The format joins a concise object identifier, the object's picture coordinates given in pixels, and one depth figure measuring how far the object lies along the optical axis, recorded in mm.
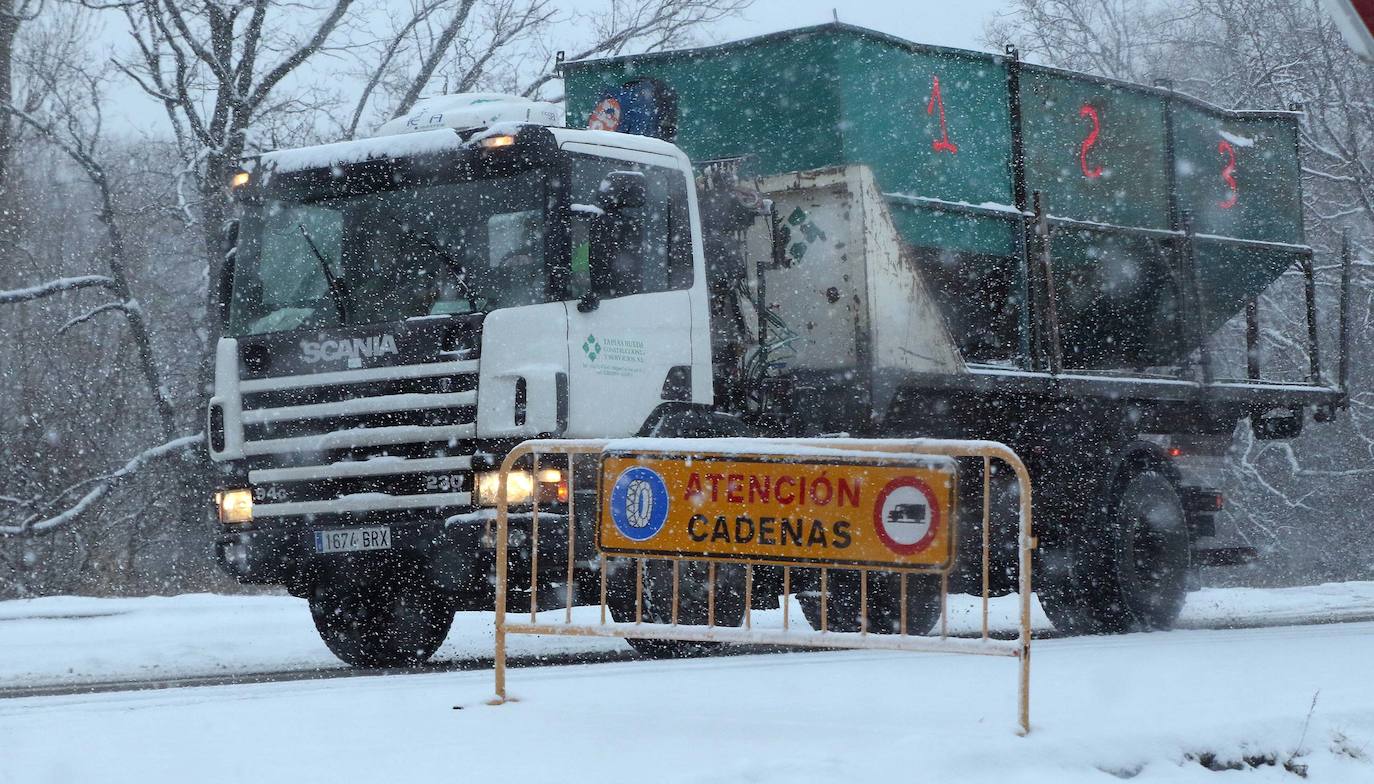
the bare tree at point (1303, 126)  26453
